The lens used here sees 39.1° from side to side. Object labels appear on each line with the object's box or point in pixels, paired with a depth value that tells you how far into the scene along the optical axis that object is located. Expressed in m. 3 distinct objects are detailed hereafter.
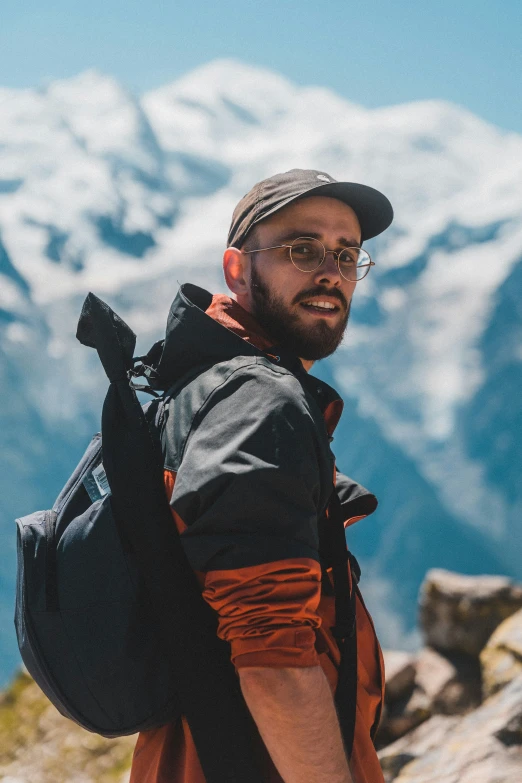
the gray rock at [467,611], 6.73
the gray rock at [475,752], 2.91
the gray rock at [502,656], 5.16
